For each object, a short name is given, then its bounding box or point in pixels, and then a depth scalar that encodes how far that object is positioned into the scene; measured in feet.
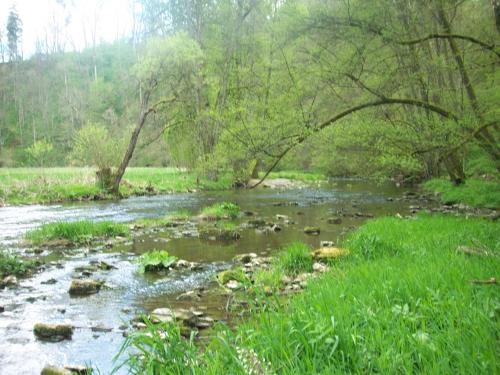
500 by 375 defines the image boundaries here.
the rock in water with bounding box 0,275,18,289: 24.89
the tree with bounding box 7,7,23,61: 228.63
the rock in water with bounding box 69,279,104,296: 23.28
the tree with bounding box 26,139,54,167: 79.64
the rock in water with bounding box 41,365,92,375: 12.88
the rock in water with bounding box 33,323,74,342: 17.03
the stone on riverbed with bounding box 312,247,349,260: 27.48
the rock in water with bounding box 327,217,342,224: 47.78
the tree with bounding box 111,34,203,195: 82.48
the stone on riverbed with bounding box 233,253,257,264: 30.48
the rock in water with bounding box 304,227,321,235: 41.57
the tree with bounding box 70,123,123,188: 83.41
